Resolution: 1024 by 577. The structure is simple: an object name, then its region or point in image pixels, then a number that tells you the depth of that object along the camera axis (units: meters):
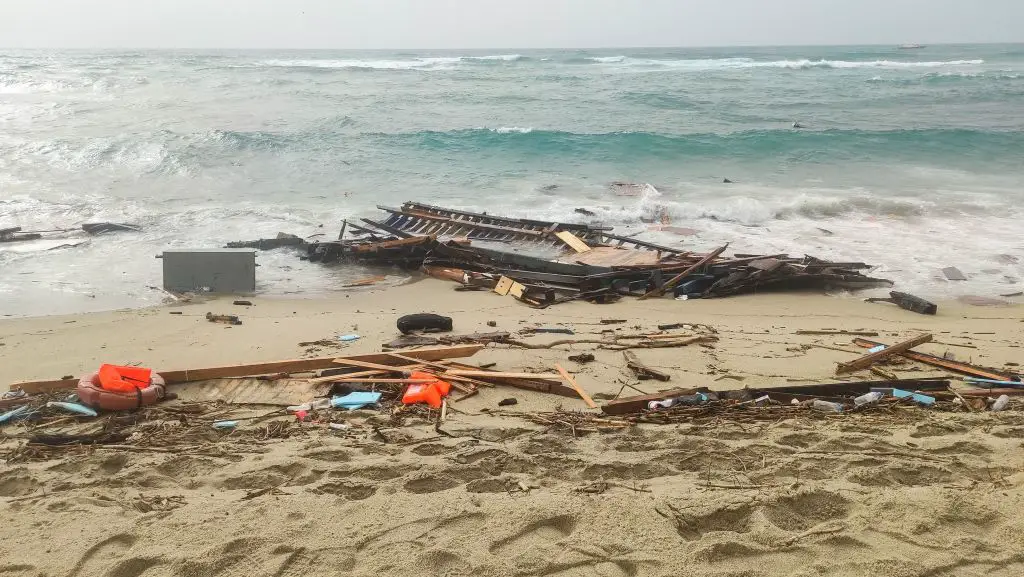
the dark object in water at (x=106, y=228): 14.11
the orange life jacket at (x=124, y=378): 5.74
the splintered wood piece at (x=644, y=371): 6.70
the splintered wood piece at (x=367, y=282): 11.62
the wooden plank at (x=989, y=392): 6.09
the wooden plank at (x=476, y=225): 12.74
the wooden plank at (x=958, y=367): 6.61
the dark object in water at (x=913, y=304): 9.62
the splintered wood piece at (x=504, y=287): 10.57
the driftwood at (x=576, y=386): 5.93
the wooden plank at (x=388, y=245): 11.84
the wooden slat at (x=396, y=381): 6.24
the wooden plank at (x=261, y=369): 6.09
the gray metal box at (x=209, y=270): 10.48
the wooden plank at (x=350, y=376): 6.32
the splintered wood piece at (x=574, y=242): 11.84
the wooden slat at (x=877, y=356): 6.88
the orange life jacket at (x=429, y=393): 5.95
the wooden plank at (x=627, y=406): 5.74
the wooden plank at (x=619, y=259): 10.92
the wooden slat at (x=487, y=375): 6.36
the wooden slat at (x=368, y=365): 6.57
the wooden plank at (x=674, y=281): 10.52
